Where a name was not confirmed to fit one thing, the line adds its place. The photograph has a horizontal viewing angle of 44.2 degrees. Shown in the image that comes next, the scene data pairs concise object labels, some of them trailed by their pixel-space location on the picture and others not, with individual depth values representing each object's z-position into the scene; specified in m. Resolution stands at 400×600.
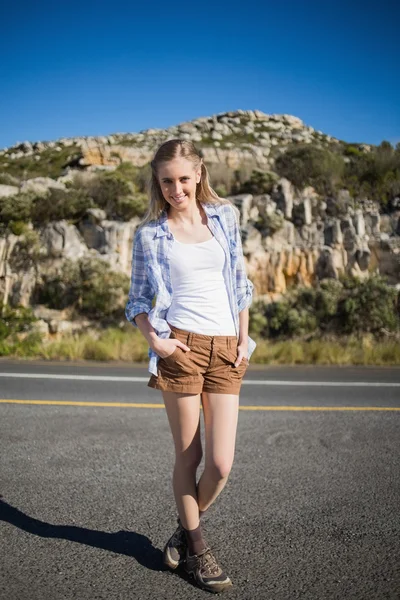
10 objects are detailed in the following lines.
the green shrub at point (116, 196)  23.36
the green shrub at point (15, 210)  20.98
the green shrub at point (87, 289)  18.59
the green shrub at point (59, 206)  21.73
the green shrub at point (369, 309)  18.67
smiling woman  2.50
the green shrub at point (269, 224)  23.70
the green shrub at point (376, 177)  29.33
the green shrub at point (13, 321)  12.61
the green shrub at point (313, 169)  28.70
